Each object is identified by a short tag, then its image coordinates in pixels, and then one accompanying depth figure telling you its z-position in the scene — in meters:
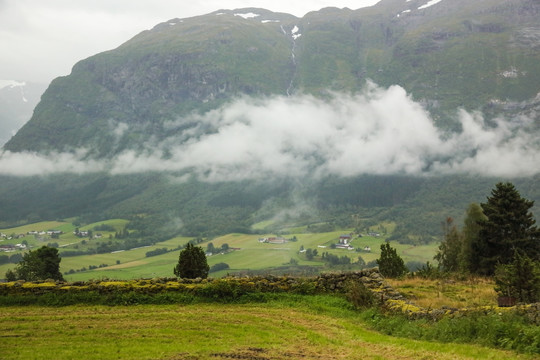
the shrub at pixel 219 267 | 167.40
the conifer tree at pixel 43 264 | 66.81
